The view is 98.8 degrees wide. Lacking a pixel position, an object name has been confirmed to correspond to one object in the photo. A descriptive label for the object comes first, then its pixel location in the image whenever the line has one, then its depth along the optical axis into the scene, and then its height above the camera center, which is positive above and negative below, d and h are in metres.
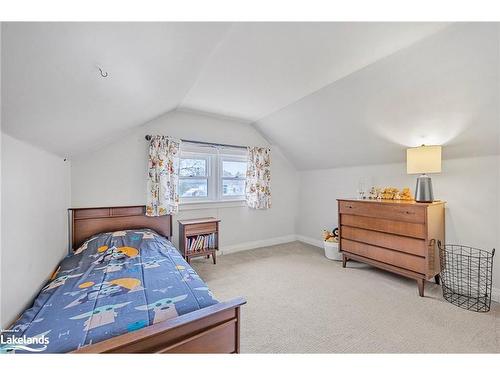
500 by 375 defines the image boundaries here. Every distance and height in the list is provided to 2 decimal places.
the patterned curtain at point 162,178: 2.88 +0.09
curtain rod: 2.93 +0.65
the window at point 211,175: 3.38 +0.15
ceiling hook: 1.00 +0.54
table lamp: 2.18 +0.20
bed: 0.94 -0.68
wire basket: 2.08 -0.98
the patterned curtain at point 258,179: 3.77 +0.09
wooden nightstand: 2.95 -0.76
